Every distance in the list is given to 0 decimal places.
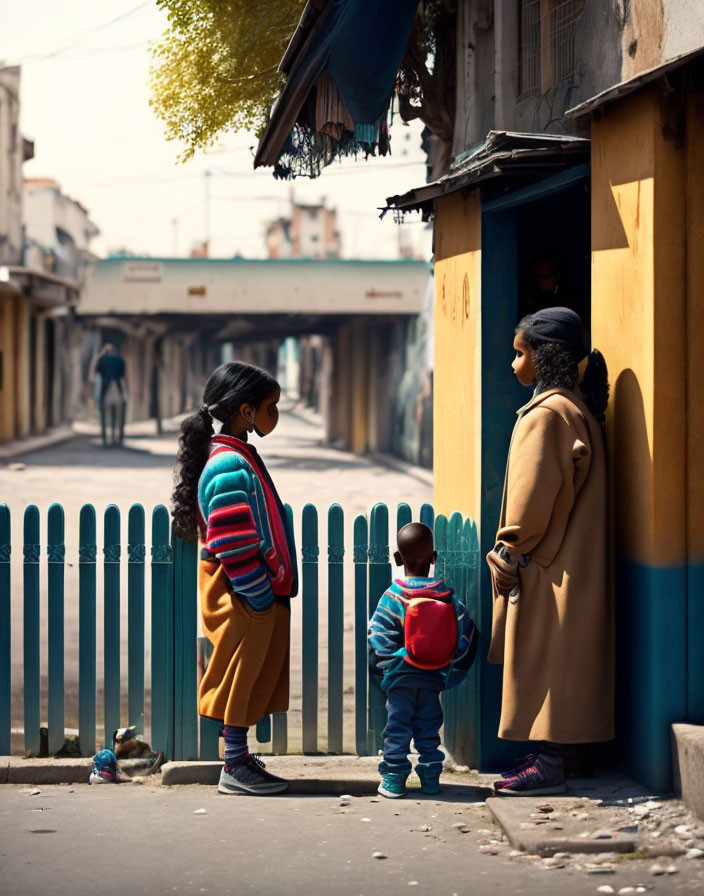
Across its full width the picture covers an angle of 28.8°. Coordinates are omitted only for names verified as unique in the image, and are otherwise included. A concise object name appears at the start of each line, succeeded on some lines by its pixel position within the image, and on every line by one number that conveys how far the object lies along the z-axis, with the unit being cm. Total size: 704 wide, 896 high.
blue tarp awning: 711
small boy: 528
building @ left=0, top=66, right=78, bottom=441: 2922
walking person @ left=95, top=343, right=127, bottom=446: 2836
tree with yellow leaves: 1202
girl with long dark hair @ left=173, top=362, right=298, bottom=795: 529
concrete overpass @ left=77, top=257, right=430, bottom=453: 2998
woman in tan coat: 509
